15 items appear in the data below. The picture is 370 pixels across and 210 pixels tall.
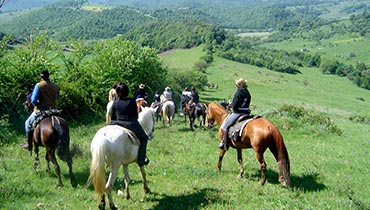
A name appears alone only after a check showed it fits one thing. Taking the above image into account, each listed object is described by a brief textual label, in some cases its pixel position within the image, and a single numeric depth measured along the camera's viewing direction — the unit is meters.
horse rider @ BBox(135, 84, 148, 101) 16.78
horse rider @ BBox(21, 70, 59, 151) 11.43
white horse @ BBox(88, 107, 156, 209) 8.35
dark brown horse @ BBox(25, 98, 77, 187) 10.58
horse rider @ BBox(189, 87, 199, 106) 23.80
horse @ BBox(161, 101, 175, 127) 22.45
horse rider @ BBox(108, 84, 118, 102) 15.11
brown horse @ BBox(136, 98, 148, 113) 15.00
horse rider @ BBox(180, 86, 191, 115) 25.59
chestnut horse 10.56
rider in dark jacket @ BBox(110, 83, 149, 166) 9.26
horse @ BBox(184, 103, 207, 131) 22.34
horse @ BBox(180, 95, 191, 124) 25.41
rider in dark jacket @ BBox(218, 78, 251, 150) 11.86
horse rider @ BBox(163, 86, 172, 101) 24.88
